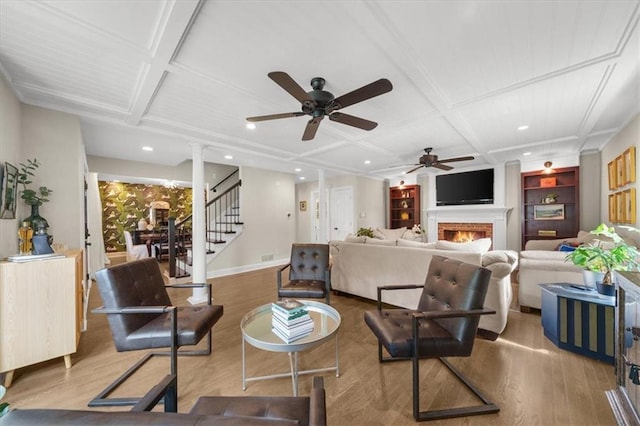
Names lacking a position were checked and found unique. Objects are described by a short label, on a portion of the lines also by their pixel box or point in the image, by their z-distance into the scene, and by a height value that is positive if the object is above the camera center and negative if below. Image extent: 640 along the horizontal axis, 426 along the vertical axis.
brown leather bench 0.57 -0.65
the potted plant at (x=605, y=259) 2.03 -0.40
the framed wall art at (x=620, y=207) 3.46 +0.06
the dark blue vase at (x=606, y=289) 2.12 -0.66
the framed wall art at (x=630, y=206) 3.02 +0.07
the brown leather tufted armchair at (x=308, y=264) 3.27 -0.70
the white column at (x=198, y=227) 3.88 -0.22
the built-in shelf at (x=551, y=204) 5.33 +0.17
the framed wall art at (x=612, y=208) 3.86 +0.05
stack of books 1.76 -0.78
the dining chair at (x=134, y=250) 6.61 -1.00
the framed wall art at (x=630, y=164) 3.05 +0.58
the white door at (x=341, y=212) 7.43 +0.00
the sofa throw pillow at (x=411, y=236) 6.31 -0.60
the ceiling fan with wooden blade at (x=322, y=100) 1.92 +0.95
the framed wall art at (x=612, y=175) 3.76 +0.55
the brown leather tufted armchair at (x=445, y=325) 1.65 -0.84
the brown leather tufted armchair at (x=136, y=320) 1.79 -0.85
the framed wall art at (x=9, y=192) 2.09 +0.19
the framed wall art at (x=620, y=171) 3.41 +0.55
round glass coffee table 1.65 -0.88
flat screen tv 6.20 +0.61
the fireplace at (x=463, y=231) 6.23 -0.50
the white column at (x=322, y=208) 5.98 +0.10
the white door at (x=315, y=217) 8.21 -0.16
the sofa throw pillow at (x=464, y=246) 2.94 -0.40
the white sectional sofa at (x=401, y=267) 2.56 -0.71
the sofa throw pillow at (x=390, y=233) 6.14 -0.54
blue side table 2.15 -0.98
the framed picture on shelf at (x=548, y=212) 5.48 -0.01
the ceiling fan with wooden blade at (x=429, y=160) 4.47 +0.92
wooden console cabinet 1.95 -0.80
